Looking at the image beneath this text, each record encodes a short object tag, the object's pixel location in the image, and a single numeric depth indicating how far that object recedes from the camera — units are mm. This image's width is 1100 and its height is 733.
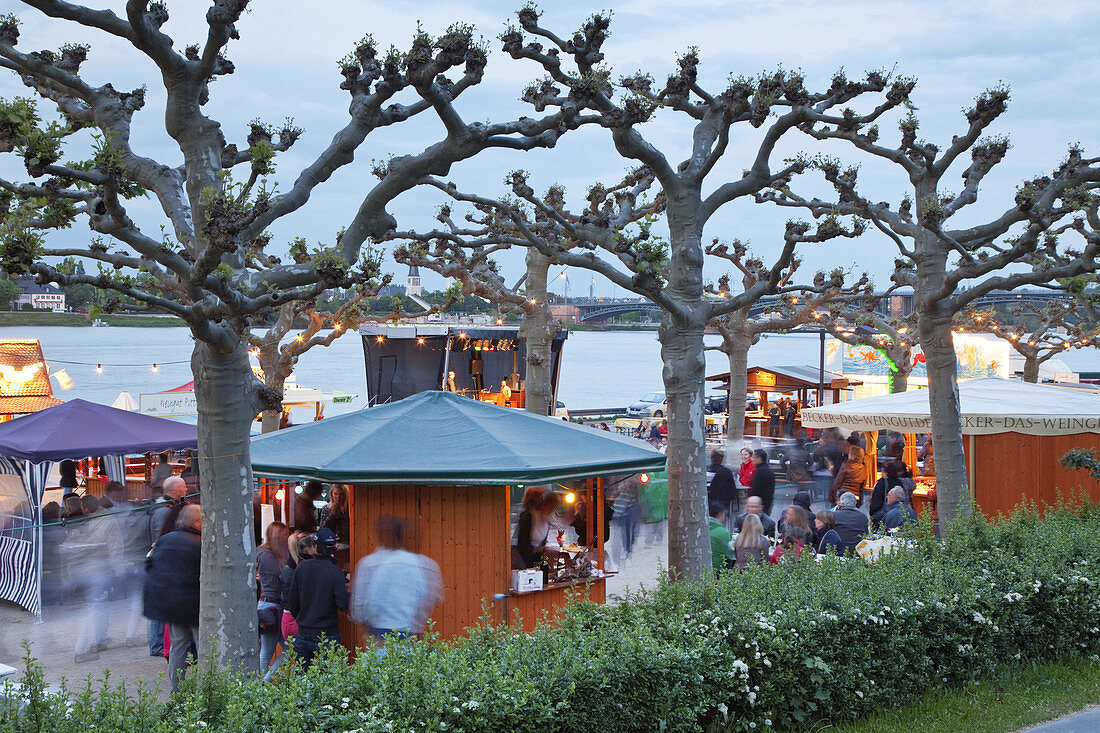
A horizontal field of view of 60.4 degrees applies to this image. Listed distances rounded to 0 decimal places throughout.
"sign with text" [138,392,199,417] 19297
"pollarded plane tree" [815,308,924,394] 26422
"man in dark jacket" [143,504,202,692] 7598
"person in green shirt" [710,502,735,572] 10359
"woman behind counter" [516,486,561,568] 9234
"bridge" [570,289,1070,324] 29878
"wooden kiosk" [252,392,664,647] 8102
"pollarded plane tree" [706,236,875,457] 22172
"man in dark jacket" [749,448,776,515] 13609
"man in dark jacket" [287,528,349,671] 7254
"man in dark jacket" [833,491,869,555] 10305
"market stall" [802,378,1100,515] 13305
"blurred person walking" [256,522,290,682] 8086
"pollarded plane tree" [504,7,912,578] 9477
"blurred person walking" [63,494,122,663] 8234
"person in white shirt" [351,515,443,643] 7672
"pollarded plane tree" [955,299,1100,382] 29297
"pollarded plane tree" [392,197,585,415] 17375
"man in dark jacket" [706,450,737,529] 13711
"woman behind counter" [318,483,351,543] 9906
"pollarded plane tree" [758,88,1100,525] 10219
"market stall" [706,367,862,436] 30812
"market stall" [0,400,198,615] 10805
